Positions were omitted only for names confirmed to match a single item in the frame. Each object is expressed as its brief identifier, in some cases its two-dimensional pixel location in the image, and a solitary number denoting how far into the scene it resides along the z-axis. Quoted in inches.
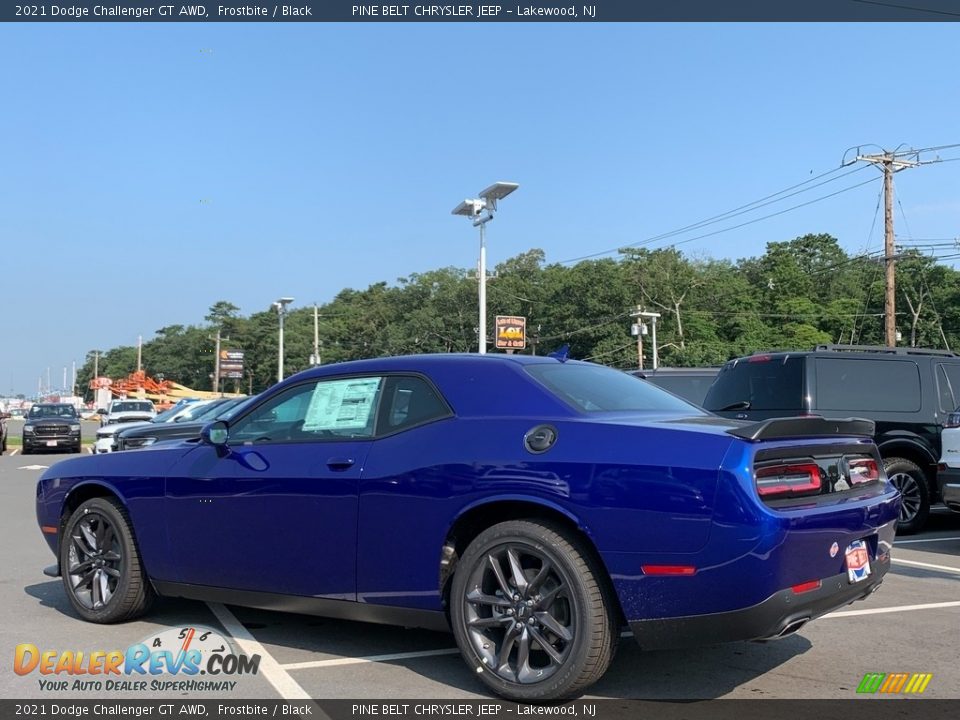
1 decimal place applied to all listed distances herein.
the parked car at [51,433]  1098.7
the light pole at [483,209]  816.9
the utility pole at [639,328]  2110.7
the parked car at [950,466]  345.1
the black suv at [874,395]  394.3
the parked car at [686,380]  607.8
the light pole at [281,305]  1370.6
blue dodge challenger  151.1
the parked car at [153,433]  496.6
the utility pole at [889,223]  1135.6
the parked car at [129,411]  1063.0
